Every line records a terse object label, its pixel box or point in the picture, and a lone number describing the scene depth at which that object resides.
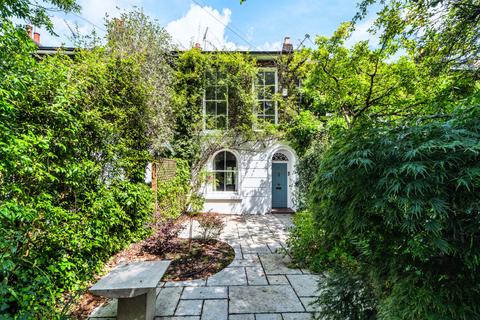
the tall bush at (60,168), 2.10
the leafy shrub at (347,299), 1.88
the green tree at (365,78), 5.70
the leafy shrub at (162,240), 4.40
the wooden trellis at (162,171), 5.41
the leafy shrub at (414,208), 1.10
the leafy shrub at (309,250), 3.77
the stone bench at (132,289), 2.21
